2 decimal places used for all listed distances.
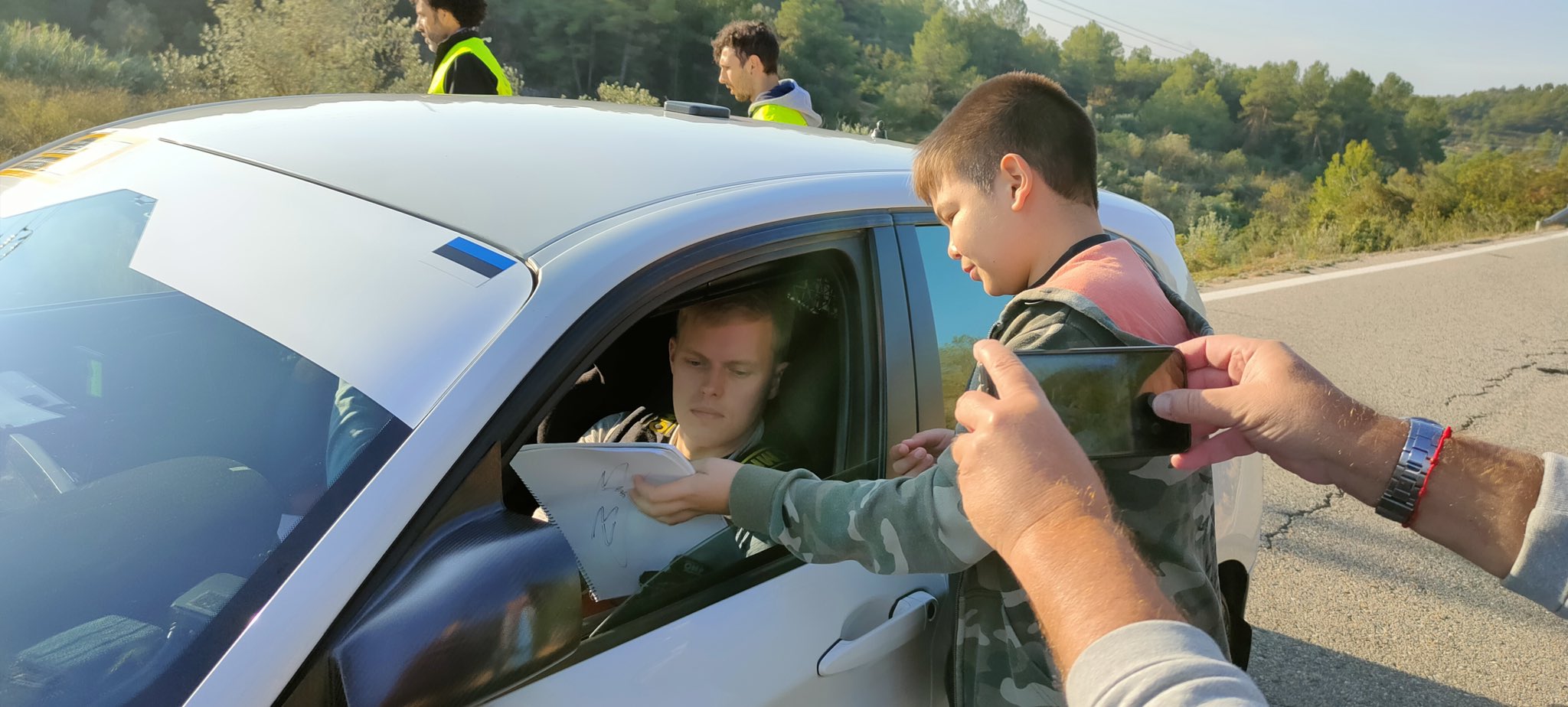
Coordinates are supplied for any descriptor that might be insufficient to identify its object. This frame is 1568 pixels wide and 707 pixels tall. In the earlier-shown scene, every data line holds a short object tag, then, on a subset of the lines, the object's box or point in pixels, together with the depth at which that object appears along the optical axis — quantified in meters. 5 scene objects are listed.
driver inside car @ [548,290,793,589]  1.94
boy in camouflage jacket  1.36
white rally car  1.10
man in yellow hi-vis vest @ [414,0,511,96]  4.93
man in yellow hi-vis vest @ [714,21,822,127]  5.56
